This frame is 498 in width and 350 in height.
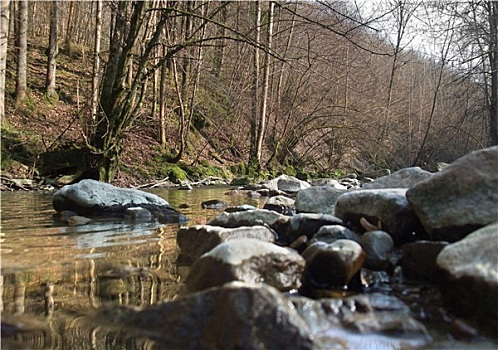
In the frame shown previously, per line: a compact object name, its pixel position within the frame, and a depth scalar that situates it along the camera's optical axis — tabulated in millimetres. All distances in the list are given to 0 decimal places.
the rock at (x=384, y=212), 3177
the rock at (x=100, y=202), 5387
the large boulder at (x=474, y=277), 1916
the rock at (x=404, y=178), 4410
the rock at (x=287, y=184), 9562
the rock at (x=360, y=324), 1704
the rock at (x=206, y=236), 3068
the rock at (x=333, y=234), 3043
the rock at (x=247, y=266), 2221
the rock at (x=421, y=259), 2679
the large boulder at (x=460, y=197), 2773
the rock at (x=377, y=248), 2760
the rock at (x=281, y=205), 5686
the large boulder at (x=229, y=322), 1562
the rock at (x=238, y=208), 4863
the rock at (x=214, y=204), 6512
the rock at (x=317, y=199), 4805
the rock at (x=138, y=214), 5188
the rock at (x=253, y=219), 3703
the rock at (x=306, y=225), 3385
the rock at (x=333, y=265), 2482
